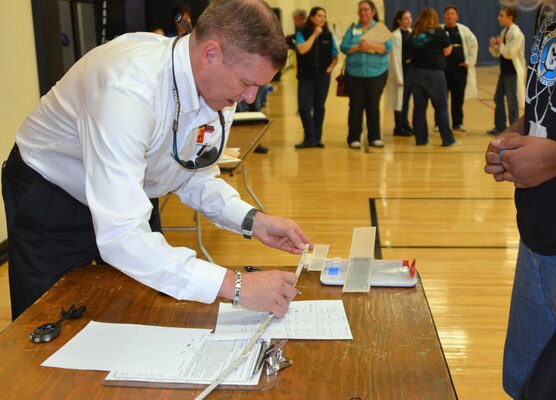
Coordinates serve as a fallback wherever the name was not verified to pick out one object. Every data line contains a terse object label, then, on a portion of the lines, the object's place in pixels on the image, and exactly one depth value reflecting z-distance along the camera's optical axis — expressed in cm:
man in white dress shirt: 134
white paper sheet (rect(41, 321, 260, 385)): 119
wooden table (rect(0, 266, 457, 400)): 114
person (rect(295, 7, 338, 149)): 665
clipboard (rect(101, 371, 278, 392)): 115
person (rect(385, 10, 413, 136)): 716
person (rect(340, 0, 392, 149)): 657
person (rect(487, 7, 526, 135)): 668
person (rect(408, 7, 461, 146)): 647
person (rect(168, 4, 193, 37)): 445
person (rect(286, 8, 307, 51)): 885
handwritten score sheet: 134
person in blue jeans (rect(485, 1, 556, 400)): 147
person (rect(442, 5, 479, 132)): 720
